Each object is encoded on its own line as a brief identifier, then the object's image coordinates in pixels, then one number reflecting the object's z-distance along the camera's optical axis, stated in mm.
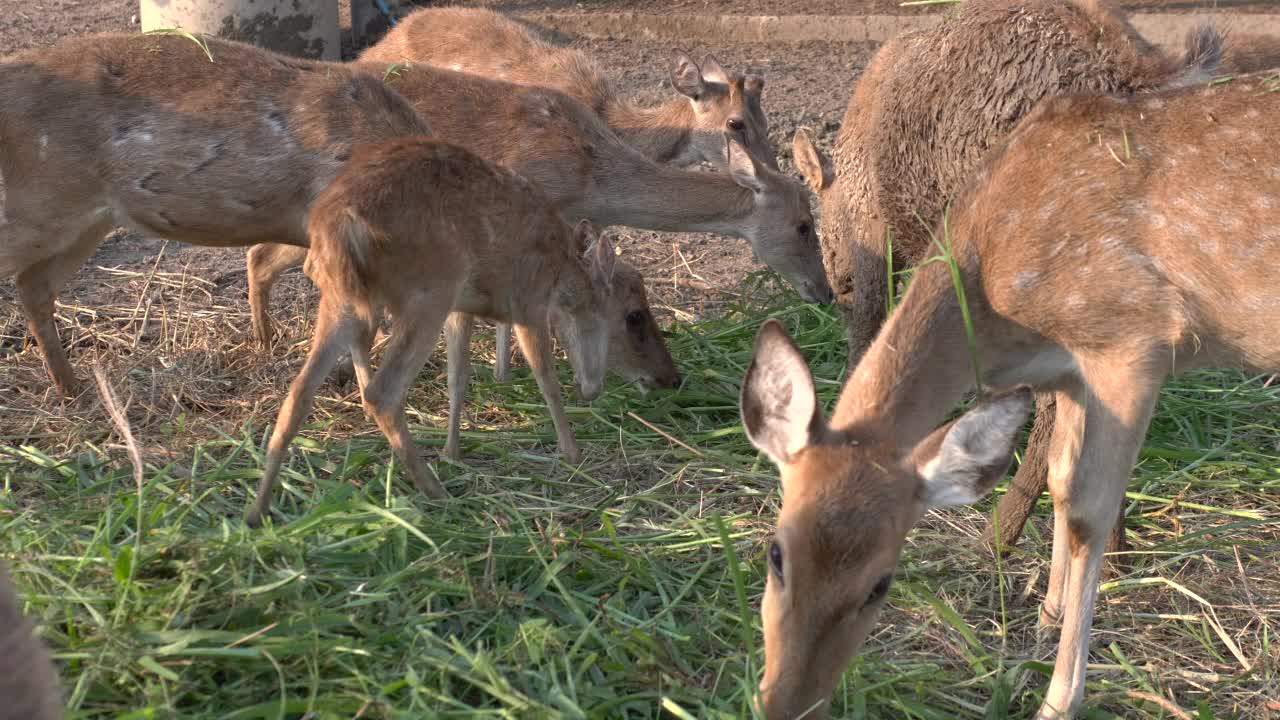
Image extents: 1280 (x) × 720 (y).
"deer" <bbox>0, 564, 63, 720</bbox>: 1930
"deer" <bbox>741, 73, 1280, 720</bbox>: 4051
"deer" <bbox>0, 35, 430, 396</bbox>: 5496
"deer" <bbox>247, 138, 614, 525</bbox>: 4867
